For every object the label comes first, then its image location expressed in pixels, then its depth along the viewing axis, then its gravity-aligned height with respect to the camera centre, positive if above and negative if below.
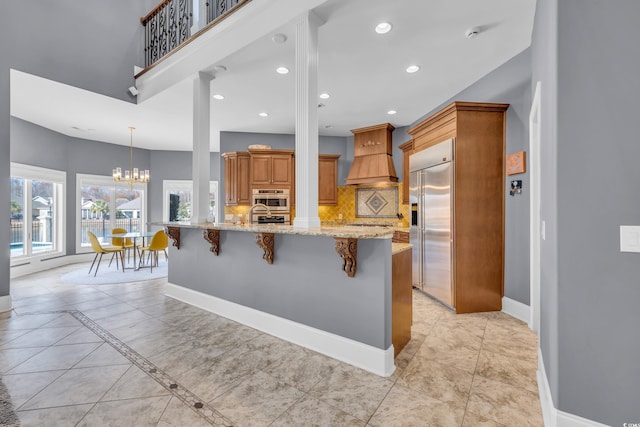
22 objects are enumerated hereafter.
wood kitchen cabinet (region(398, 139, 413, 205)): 5.33 +0.75
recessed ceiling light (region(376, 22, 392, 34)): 2.68 +1.76
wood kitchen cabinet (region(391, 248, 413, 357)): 2.32 -0.75
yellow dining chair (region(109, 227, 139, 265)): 5.83 -0.61
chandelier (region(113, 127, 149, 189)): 5.50 +0.75
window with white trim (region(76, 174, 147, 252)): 6.82 +0.15
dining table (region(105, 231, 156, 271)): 5.46 -0.43
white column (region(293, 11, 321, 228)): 2.57 +0.88
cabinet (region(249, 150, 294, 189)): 5.93 +0.93
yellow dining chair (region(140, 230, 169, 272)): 5.69 -0.57
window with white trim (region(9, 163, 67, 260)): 5.43 +0.05
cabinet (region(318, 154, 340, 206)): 6.31 +0.72
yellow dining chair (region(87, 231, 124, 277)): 5.42 -0.65
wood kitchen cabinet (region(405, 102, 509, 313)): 3.32 +0.10
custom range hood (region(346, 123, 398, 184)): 5.62 +1.14
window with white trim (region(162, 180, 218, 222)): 8.16 +0.42
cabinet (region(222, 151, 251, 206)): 6.00 +0.75
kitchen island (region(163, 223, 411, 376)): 2.18 -0.67
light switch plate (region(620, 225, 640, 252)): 1.36 -0.12
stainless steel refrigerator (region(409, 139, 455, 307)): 3.42 -0.08
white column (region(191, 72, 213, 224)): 3.62 +0.87
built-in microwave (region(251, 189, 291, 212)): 5.96 +0.30
